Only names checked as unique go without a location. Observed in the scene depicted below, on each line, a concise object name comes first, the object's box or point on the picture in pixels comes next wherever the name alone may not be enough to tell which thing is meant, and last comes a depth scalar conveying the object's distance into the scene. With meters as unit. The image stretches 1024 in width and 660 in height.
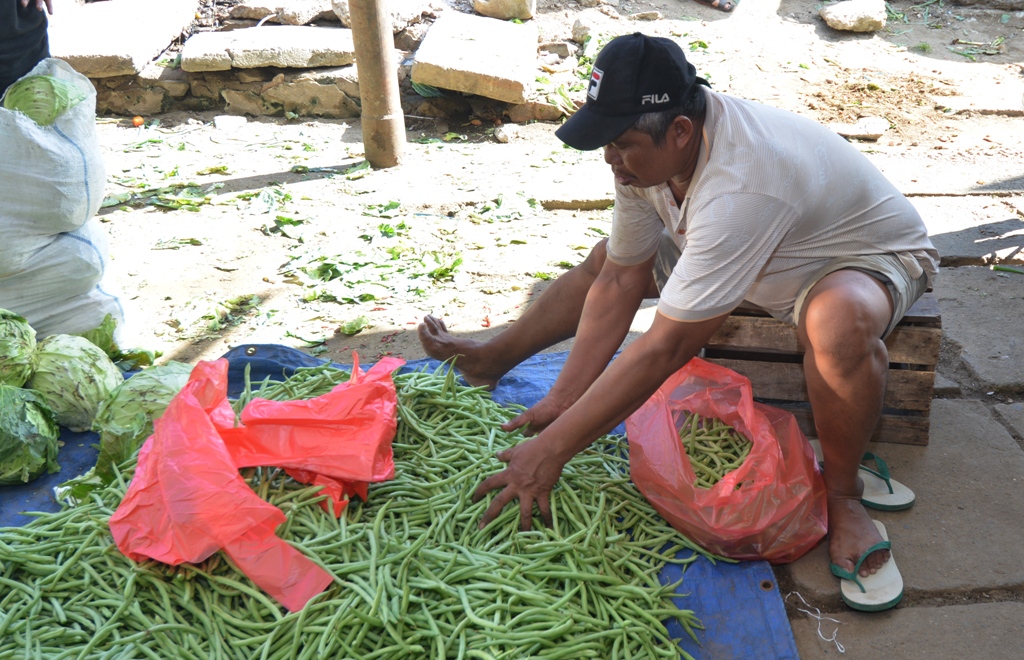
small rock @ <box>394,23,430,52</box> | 6.64
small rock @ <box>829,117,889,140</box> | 5.60
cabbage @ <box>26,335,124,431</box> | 2.72
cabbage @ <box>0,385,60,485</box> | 2.44
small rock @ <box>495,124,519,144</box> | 5.87
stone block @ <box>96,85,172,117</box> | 6.42
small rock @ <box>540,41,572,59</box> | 6.77
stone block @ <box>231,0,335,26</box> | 6.70
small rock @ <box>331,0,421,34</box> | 6.57
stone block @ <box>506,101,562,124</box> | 6.05
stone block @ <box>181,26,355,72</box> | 6.24
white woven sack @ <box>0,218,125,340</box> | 2.96
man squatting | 1.88
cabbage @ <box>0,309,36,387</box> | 2.67
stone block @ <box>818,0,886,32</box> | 7.17
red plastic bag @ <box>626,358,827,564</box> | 2.11
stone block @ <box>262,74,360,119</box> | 6.29
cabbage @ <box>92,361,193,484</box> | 2.44
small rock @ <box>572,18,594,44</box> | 6.89
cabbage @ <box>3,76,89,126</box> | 2.89
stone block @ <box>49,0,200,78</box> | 6.17
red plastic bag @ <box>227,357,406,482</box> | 2.09
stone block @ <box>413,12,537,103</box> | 5.87
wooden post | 4.99
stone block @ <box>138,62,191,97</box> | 6.36
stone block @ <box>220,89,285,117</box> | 6.40
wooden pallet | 2.50
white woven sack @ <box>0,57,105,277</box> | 2.80
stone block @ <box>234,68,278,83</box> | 6.35
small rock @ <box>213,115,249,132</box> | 6.18
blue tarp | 1.95
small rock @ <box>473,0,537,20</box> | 6.84
